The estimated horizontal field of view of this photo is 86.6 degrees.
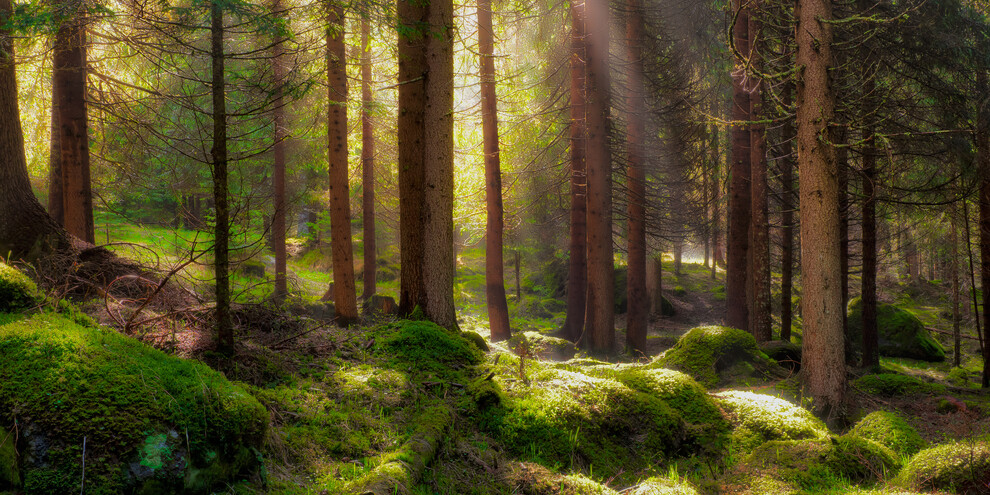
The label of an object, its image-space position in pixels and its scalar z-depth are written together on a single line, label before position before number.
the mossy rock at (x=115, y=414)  2.72
